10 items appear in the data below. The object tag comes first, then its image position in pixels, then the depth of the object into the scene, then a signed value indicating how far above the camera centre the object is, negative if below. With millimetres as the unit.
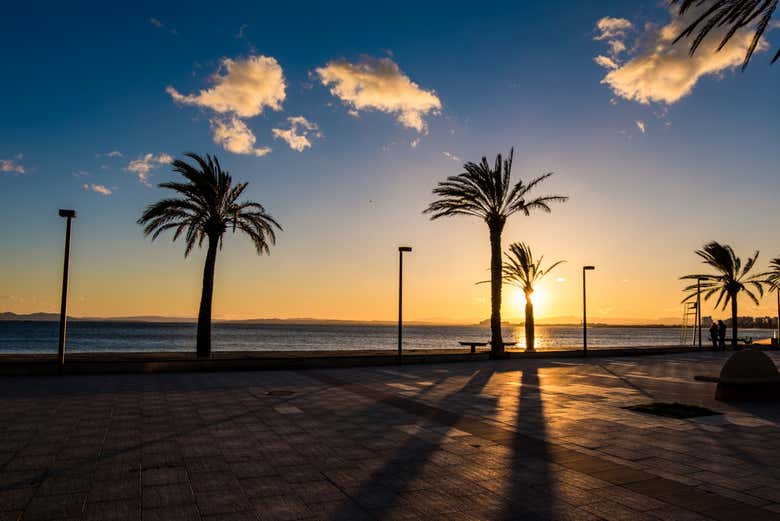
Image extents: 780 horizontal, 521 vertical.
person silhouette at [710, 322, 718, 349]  37594 -1057
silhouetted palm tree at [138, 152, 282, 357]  24750 +4811
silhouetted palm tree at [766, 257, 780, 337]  43928 +3845
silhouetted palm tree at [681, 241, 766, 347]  40188 +3896
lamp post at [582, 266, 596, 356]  32422 +558
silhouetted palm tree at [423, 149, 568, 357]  26875 +5996
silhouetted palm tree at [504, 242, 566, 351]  37500 +3319
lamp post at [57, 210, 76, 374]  15663 +986
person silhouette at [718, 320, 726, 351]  37031 -1010
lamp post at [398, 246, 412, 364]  22938 +1652
